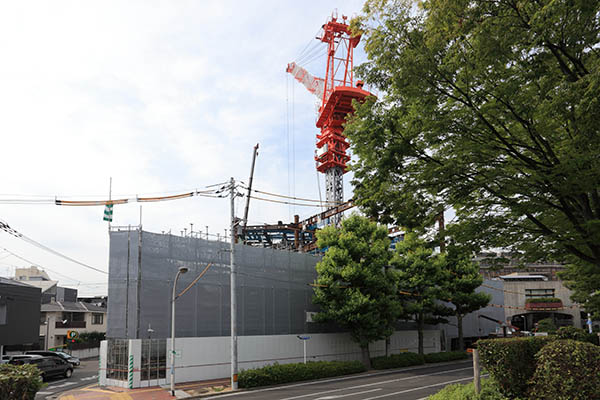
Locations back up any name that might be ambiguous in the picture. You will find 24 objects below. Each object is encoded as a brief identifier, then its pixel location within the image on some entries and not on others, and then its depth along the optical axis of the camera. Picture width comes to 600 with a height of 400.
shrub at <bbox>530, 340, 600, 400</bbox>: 8.45
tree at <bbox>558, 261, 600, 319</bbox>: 15.91
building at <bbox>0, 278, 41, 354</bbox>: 29.91
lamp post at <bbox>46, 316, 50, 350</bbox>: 50.25
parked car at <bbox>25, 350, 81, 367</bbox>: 32.89
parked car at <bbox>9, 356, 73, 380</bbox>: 27.80
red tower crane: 51.53
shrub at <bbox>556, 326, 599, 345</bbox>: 17.65
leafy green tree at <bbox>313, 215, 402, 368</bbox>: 27.95
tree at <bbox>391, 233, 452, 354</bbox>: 33.25
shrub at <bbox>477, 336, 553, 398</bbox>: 10.09
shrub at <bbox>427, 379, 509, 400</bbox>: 10.56
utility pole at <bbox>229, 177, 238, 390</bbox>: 21.36
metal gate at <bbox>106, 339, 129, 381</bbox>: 22.92
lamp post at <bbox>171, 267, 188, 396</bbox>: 19.98
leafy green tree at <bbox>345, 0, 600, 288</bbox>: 8.01
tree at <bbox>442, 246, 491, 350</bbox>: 35.28
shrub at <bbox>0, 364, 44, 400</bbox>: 8.14
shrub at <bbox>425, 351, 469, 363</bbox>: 34.19
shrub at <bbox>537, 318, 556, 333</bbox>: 39.26
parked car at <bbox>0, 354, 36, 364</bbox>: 28.01
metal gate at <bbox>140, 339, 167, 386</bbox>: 22.58
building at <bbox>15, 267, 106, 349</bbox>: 51.44
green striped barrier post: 22.00
